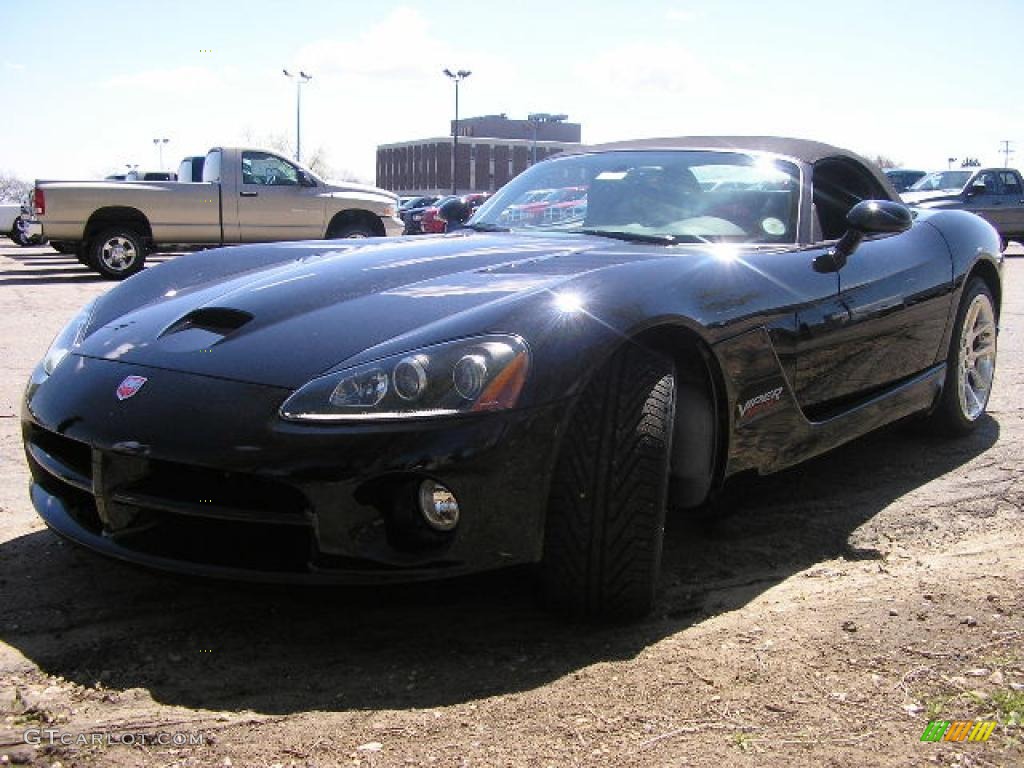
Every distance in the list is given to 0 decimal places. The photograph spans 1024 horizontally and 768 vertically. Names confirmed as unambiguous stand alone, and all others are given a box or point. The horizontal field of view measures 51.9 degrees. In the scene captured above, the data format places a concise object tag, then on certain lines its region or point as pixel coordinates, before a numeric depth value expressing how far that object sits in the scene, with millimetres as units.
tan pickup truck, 14102
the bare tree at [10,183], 80862
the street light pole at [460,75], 54156
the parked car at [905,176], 24164
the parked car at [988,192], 19438
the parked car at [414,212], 31448
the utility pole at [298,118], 57188
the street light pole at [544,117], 72406
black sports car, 2422
